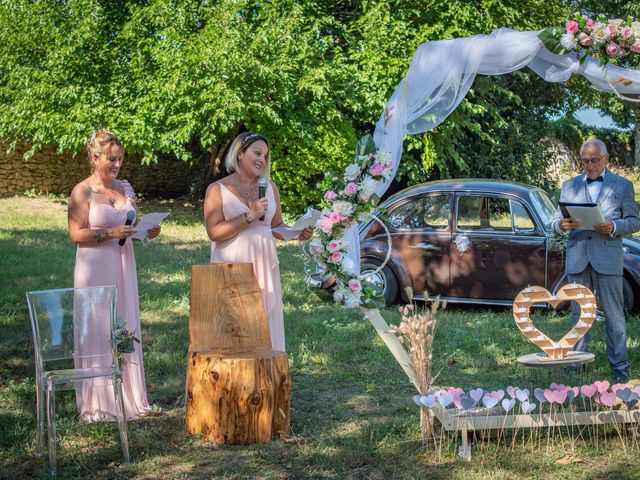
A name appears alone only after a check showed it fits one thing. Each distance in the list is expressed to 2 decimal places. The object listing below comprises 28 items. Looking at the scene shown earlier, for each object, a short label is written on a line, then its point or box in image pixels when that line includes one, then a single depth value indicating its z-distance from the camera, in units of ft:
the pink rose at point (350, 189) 18.87
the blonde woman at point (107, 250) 19.84
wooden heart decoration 19.57
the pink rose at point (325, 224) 18.92
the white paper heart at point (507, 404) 17.04
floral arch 20.49
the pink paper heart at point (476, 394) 17.51
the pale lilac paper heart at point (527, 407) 17.42
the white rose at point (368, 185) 18.95
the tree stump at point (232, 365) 18.13
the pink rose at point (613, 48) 20.65
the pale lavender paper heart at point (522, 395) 17.21
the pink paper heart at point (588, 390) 17.67
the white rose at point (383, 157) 19.21
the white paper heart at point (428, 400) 17.20
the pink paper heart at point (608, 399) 17.56
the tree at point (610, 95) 83.87
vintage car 33.06
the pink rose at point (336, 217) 18.89
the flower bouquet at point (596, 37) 20.56
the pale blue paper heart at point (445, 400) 17.24
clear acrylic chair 17.37
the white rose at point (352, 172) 18.99
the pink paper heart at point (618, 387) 18.01
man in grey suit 22.79
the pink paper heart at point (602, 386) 17.80
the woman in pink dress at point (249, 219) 20.12
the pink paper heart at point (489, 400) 17.22
